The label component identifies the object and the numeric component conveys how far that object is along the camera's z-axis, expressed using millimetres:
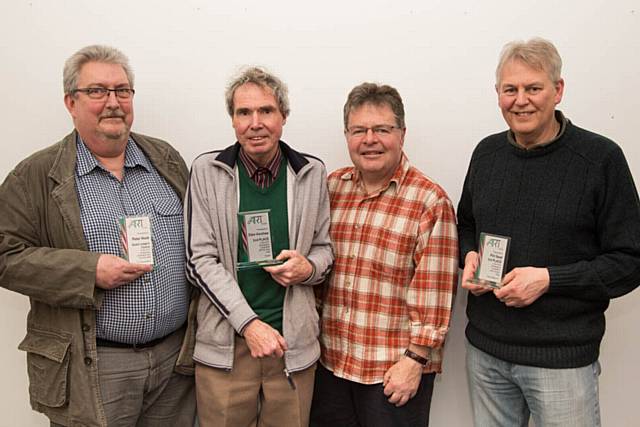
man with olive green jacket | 1670
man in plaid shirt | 1766
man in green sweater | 1716
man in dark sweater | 1574
